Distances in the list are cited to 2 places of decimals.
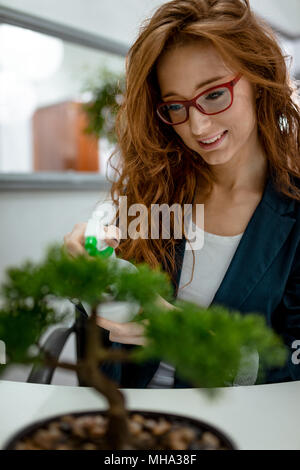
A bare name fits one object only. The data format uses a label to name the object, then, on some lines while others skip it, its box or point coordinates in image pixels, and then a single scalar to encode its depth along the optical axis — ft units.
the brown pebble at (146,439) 1.62
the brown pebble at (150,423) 1.80
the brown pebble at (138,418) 1.84
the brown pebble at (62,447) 1.67
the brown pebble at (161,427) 1.76
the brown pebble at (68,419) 1.81
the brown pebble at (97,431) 1.75
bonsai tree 1.33
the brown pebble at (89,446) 1.67
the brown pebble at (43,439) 1.67
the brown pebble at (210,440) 1.67
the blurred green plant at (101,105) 10.75
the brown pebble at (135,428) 1.75
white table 2.25
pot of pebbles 1.66
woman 3.64
